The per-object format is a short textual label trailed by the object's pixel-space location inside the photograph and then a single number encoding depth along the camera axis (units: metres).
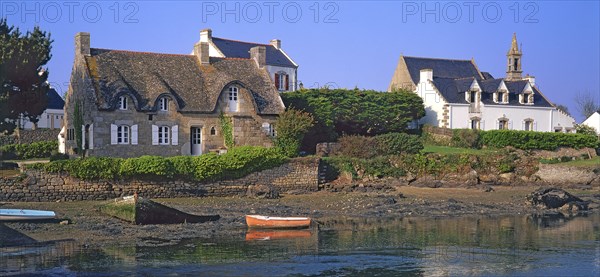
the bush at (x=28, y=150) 45.06
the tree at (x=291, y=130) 41.34
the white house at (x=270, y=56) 58.12
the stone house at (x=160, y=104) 38.84
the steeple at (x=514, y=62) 64.31
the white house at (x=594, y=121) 67.74
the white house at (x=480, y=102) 54.28
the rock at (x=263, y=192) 35.53
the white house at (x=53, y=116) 64.44
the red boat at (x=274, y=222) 26.89
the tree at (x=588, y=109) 88.44
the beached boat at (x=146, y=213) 26.12
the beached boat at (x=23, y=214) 24.87
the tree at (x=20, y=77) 36.72
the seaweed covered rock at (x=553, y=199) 35.47
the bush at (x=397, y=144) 43.06
